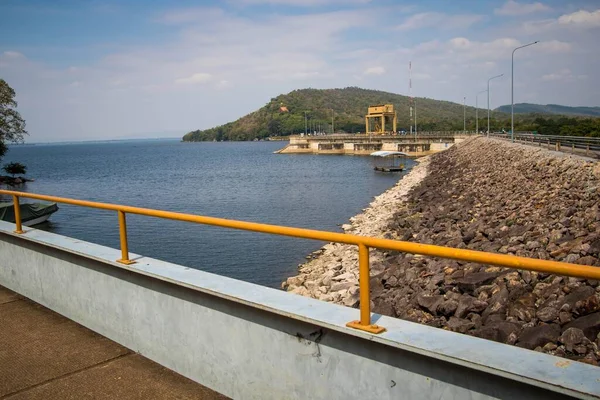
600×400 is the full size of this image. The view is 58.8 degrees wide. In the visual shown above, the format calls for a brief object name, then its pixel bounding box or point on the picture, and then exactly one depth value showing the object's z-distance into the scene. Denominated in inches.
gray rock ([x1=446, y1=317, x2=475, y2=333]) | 317.0
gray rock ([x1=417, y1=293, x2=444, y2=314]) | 361.7
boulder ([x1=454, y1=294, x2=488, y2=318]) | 339.9
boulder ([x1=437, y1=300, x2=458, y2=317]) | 349.9
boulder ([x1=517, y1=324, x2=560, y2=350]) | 268.1
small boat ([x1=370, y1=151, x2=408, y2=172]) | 2723.9
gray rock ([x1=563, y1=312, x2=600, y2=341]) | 261.9
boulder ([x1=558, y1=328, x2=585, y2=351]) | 254.5
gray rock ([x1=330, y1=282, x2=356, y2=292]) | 520.1
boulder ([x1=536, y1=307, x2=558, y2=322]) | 296.7
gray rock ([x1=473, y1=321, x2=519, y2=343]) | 286.7
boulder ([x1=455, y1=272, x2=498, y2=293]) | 375.9
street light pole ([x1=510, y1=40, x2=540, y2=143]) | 1761.1
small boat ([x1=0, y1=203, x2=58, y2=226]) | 1134.0
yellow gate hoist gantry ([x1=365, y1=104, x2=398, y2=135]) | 5521.7
